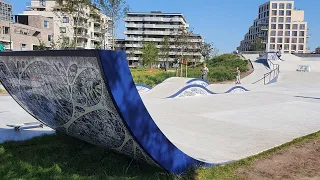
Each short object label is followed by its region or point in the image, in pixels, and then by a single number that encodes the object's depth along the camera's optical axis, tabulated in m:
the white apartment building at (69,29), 58.23
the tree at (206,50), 64.06
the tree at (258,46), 86.64
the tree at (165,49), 61.77
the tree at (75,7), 28.20
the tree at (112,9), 29.08
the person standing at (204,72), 20.98
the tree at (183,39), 43.72
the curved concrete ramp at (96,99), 2.95
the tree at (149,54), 54.34
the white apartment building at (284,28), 98.12
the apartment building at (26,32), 45.00
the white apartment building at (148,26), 93.12
